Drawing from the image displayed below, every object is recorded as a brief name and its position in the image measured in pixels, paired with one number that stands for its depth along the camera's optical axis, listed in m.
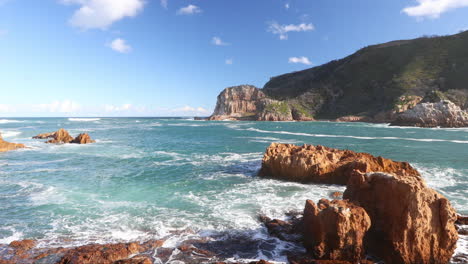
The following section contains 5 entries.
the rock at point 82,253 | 8.23
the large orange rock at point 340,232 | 8.22
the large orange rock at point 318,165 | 16.73
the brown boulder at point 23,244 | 9.30
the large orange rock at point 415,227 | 8.14
